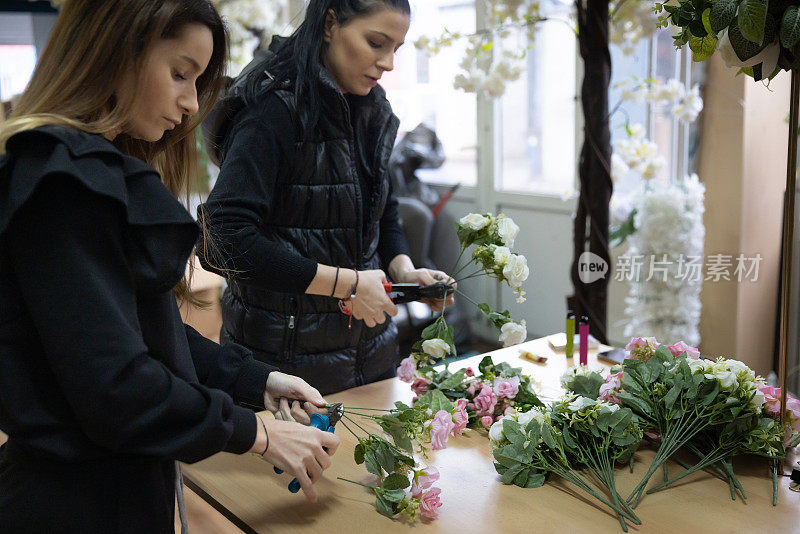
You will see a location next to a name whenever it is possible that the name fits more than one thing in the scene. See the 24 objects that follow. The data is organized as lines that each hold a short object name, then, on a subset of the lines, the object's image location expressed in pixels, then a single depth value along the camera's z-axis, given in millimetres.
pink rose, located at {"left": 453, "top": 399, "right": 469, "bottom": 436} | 1486
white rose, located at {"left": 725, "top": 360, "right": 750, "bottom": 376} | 1381
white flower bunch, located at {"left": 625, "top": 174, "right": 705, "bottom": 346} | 3234
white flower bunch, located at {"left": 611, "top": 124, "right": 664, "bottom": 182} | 3285
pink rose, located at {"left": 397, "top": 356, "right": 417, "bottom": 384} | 1645
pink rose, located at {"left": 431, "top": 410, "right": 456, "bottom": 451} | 1367
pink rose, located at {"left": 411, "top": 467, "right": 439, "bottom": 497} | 1205
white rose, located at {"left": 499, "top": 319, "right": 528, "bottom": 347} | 1591
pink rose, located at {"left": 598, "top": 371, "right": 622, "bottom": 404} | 1462
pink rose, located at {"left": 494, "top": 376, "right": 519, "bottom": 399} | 1571
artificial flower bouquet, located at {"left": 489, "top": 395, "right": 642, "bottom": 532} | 1307
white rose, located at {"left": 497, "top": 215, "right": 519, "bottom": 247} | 1597
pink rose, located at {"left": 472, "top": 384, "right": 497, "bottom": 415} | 1565
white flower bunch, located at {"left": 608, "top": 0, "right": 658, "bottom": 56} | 2789
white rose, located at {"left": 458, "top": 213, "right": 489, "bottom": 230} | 1598
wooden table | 1173
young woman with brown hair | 842
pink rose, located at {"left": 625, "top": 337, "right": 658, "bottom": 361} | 1525
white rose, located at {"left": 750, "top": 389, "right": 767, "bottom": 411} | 1328
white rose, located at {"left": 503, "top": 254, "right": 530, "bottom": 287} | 1556
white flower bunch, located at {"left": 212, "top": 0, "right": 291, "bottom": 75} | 5215
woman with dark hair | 1606
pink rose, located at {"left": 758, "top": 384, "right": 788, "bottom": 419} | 1368
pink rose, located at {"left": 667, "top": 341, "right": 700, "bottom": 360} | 1510
